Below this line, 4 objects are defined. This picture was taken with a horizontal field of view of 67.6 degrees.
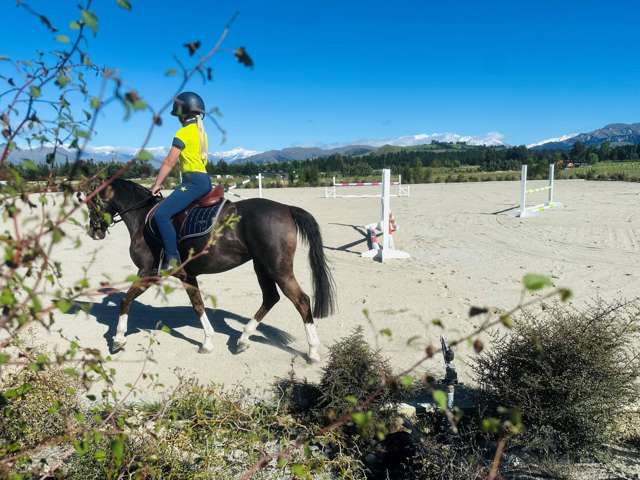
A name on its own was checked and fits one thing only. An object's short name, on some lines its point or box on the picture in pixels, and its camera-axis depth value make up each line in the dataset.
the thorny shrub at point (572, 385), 2.70
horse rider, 4.31
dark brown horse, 4.57
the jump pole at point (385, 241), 8.15
